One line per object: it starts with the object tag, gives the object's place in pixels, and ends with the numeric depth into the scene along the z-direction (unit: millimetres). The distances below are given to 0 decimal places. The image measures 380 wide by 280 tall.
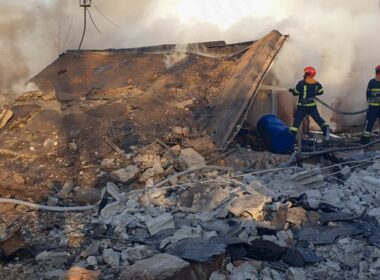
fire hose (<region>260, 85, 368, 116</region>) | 9173
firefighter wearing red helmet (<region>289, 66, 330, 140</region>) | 8578
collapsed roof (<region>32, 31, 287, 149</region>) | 7867
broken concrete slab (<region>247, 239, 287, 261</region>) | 4324
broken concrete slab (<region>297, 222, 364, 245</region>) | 4648
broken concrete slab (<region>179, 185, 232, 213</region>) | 5457
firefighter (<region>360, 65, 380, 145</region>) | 8586
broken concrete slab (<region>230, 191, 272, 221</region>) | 5133
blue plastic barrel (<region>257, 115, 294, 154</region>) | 7840
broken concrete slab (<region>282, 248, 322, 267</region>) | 4250
